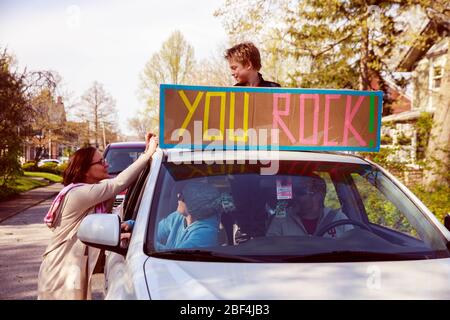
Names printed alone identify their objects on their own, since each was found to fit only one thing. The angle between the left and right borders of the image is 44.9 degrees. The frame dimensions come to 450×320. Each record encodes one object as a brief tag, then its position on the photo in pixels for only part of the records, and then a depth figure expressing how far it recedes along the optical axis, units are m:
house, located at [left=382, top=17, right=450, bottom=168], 26.57
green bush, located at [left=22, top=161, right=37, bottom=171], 41.80
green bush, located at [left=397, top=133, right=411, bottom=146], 11.27
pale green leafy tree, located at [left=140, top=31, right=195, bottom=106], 57.72
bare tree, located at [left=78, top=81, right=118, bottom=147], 79.56
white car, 2.41
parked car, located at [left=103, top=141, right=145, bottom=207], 10.97
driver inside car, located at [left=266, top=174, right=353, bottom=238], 3.42
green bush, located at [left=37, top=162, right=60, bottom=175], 43.91
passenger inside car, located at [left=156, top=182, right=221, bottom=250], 3.06
